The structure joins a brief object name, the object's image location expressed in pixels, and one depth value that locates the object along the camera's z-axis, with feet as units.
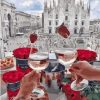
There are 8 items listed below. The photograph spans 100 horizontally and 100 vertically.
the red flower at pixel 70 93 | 2.80
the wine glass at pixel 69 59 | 2.86
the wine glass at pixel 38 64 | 2.64
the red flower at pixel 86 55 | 3.15
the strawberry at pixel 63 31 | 3.14
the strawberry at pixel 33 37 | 3.18
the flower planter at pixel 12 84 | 2.80
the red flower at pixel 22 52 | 3.29
